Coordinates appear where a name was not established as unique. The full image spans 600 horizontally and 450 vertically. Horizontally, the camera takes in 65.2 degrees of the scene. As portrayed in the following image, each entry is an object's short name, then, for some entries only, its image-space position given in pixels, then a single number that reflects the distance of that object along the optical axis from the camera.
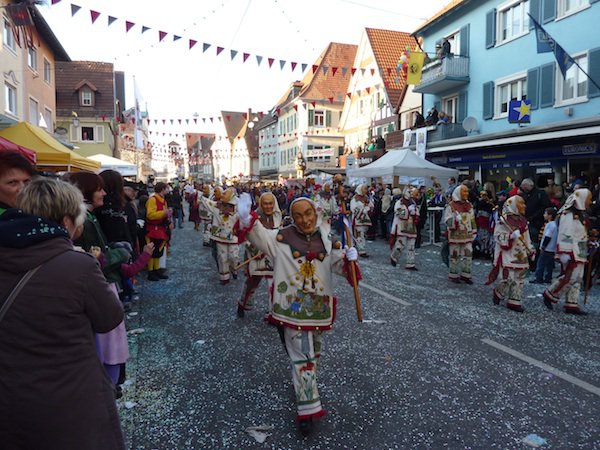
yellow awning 8.49
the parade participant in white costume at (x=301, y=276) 3.63
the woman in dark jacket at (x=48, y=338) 1.77
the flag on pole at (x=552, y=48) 12.69
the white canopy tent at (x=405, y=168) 15.81
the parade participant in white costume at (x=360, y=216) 12.71
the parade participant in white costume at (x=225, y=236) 8.77
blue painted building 14.34
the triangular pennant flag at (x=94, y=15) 10.61
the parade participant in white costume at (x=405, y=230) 10.67
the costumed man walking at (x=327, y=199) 12.45
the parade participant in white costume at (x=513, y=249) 6.96
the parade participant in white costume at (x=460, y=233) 8.96
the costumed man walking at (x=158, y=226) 8.87
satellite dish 19.28
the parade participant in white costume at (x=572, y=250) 6.79
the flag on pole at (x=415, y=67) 18.47
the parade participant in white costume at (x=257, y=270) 6.43
